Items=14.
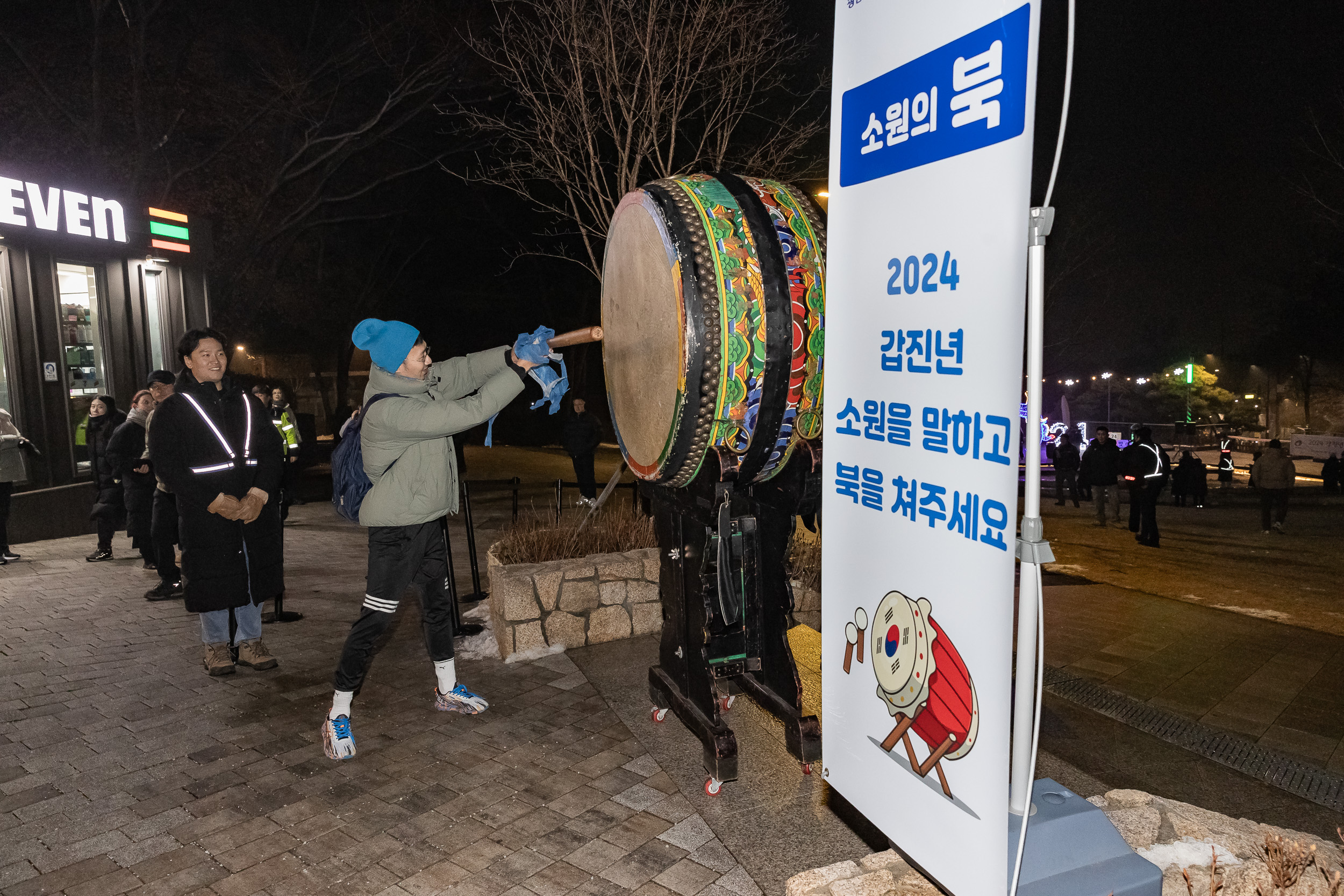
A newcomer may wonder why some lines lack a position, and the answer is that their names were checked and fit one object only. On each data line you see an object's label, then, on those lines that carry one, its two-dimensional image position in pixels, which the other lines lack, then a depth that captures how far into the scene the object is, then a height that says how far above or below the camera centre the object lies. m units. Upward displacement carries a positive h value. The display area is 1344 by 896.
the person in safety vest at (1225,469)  21.19 -2.86
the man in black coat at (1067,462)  16.53 -2.06
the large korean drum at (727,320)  3.06 +0.15
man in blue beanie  3.77 -0.50
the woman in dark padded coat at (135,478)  7.75 -1.00
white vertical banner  1.83 -0.14
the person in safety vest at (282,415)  10.96 -0.65
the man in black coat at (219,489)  4.86 -0.71
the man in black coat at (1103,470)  13.09 -1.77
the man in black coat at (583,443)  12.69 -1.20
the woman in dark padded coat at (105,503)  8.49 -1.35
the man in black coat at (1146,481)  11.43 -1.72
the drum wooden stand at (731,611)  3.54 -1.13
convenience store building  10.60 +0.82
